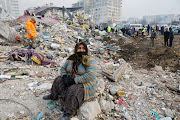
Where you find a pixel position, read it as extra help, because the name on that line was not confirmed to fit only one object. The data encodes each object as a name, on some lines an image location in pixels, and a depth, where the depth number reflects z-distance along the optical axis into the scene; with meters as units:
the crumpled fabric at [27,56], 4.55
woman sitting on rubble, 1.99
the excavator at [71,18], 24.06
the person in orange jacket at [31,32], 5.61
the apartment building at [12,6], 60.44
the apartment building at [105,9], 67.84
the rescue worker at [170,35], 9.22
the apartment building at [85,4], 75.25
